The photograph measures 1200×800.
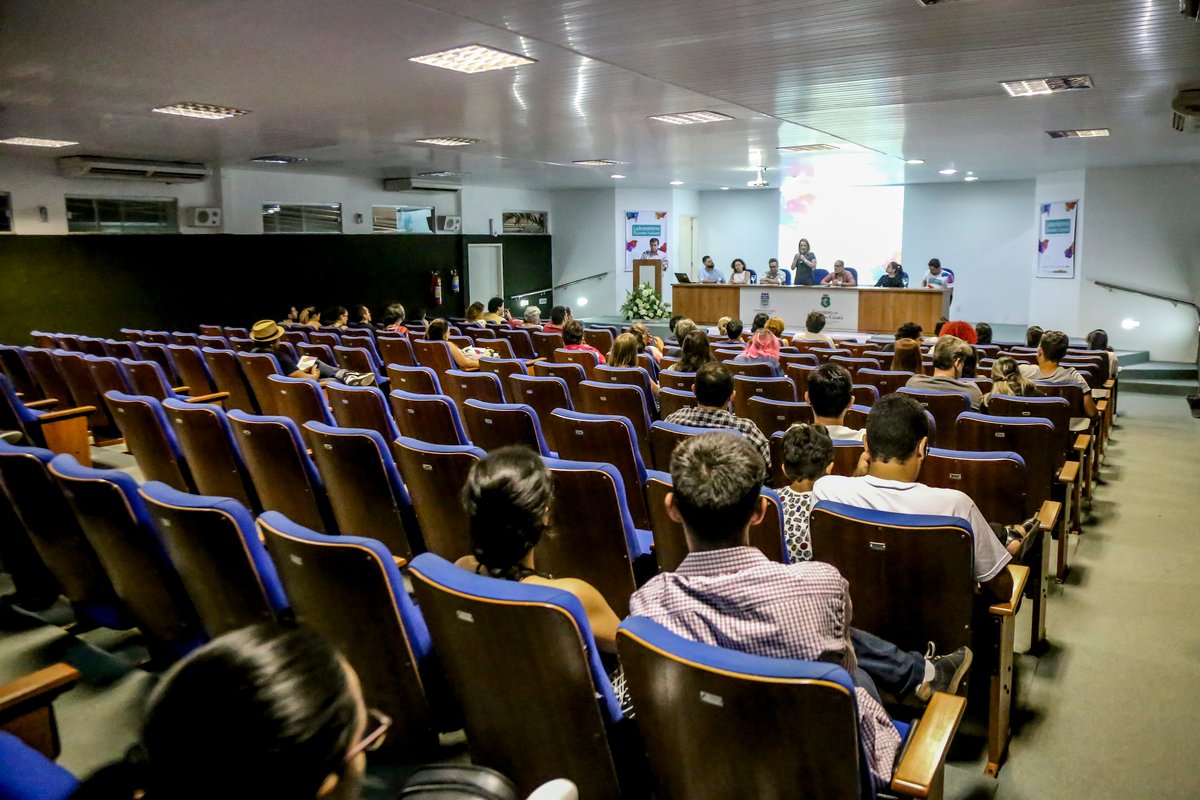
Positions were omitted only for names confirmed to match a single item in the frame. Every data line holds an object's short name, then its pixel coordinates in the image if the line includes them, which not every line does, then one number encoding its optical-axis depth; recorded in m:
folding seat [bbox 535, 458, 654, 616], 2.86
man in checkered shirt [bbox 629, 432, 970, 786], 1.68
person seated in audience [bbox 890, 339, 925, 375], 6.66
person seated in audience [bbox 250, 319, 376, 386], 6.17
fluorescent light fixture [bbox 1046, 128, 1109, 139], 9.26
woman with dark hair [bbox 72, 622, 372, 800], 0.85
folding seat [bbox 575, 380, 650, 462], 4.97
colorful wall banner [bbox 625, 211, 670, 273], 19.03
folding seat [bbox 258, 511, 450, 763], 1.96
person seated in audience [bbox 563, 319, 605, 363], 7.71
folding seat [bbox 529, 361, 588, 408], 6.01
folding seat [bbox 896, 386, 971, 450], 4.89
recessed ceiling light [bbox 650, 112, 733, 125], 8.18
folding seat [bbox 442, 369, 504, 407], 5.53
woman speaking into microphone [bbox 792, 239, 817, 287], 15.77
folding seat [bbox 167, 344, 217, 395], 6.93
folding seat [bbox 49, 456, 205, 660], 2.51
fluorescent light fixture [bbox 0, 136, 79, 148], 9.12
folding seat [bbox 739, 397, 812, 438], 4.80
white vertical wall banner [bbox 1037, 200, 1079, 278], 13.80
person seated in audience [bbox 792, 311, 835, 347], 9.28
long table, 14.45
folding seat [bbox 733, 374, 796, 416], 5.61
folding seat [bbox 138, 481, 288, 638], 2.23
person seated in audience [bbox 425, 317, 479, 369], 7.50
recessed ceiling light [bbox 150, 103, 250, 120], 7.46
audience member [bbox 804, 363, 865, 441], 3.84
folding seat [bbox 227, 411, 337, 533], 3.65
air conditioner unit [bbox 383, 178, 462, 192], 15.12
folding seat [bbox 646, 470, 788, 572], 2.61
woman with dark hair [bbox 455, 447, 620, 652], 2.04
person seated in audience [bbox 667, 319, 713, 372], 5.69
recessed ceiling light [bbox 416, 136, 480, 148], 9.93
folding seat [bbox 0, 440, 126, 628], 2.80
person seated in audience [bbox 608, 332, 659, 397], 6.32
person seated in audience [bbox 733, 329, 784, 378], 7.25
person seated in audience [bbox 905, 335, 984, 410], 5.21
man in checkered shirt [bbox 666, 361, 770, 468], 4.00
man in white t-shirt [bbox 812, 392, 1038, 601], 2.50
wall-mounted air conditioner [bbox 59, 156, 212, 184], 10.76
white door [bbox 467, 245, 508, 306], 17.83
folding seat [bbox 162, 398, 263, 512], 3.96
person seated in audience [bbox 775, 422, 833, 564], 3.00
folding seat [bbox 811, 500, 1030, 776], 2.38
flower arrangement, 17.66
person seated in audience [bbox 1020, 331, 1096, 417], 6.14
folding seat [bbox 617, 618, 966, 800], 1.42
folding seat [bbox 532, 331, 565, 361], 8.91
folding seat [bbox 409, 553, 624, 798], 1.67
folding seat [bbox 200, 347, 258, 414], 6.61
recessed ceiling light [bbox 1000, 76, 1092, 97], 6.40
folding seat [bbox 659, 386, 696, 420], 5.05
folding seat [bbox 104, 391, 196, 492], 4.21
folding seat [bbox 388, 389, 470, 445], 4.38
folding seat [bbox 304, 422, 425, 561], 3.39
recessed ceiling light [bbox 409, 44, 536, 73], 5.41
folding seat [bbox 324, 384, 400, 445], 4.71
